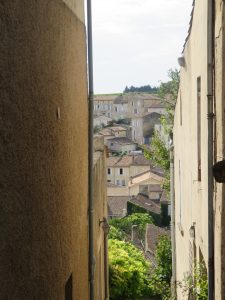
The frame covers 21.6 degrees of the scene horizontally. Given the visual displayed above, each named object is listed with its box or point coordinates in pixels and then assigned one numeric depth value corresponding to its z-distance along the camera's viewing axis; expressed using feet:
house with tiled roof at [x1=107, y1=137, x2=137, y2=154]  289.33
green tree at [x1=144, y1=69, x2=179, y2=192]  91.16
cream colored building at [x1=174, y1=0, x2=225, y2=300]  20.81
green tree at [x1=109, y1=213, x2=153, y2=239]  155.33
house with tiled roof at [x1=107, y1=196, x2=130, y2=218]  180.36
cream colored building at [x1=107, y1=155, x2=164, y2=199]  216.13
